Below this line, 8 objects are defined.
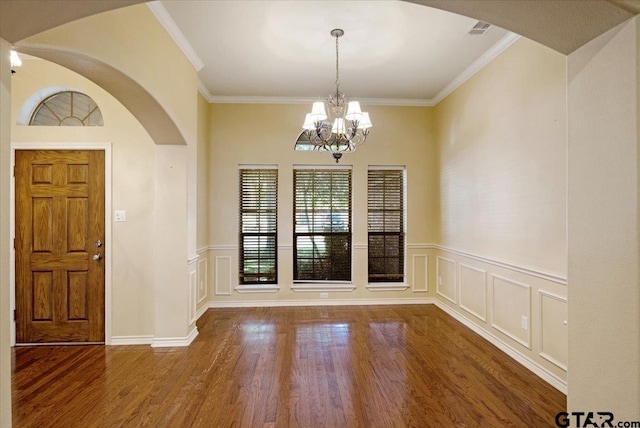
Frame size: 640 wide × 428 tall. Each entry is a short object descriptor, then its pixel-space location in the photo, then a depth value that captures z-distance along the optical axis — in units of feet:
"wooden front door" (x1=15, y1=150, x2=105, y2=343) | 11.71
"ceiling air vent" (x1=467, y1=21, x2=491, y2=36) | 10.26
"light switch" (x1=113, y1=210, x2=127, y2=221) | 11.94
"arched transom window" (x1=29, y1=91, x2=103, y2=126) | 11.90
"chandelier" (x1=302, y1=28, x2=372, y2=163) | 10.85
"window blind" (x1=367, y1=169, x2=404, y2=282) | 17.60
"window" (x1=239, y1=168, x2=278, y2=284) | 17.20
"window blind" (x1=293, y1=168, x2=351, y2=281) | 17.39
